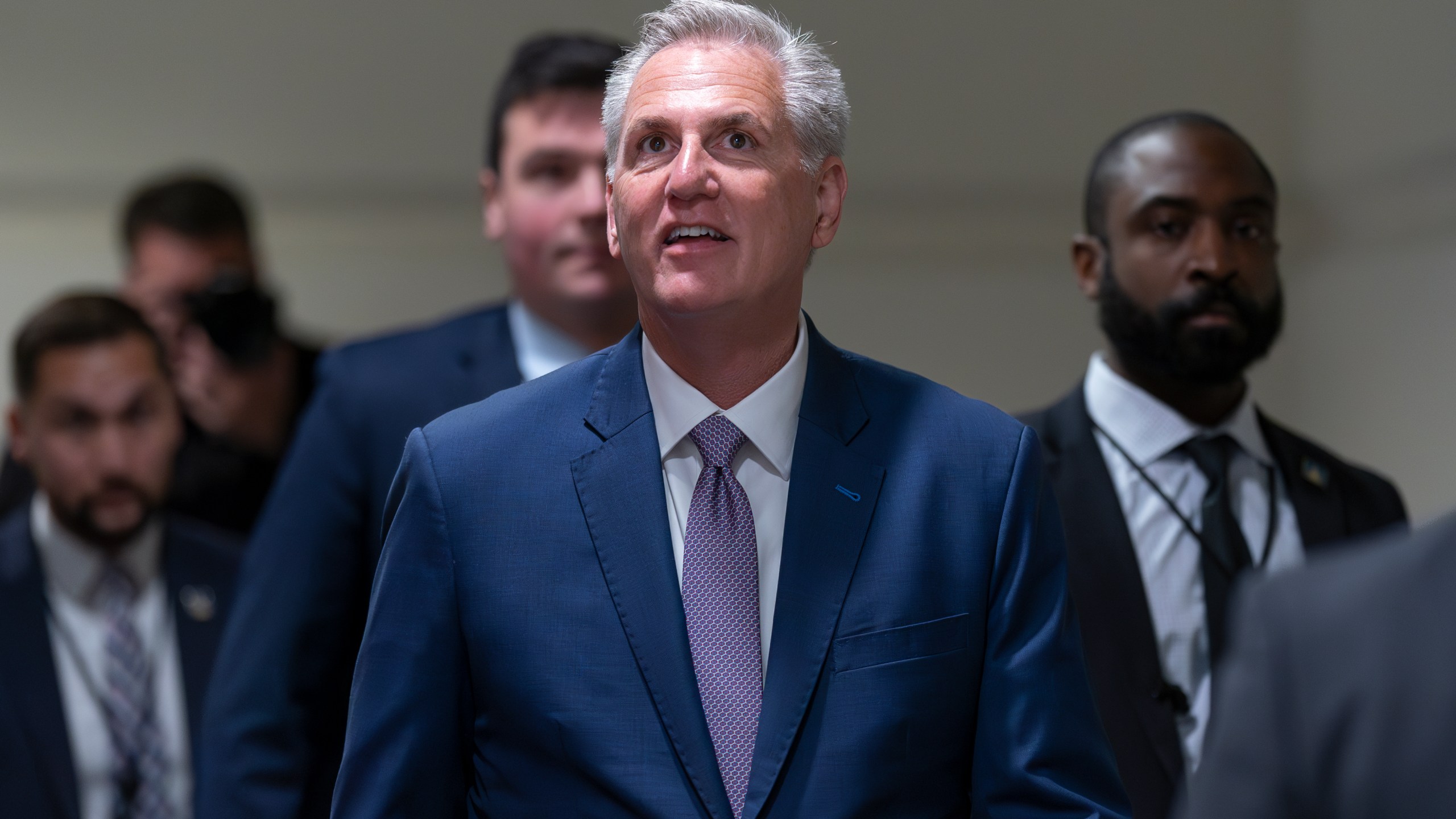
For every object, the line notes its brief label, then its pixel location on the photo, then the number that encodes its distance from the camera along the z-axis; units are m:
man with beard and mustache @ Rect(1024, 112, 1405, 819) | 5.37
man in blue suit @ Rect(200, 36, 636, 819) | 5.66
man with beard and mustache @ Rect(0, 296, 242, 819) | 6.32
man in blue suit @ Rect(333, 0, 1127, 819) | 3.73
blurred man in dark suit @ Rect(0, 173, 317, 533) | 8.38
